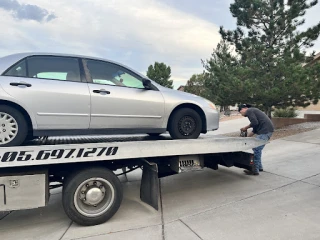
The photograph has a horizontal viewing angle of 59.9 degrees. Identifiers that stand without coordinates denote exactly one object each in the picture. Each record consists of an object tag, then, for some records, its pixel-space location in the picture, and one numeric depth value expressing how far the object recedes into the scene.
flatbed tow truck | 3.53
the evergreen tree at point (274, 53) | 9.96
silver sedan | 3.63
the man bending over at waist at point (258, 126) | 5.98
